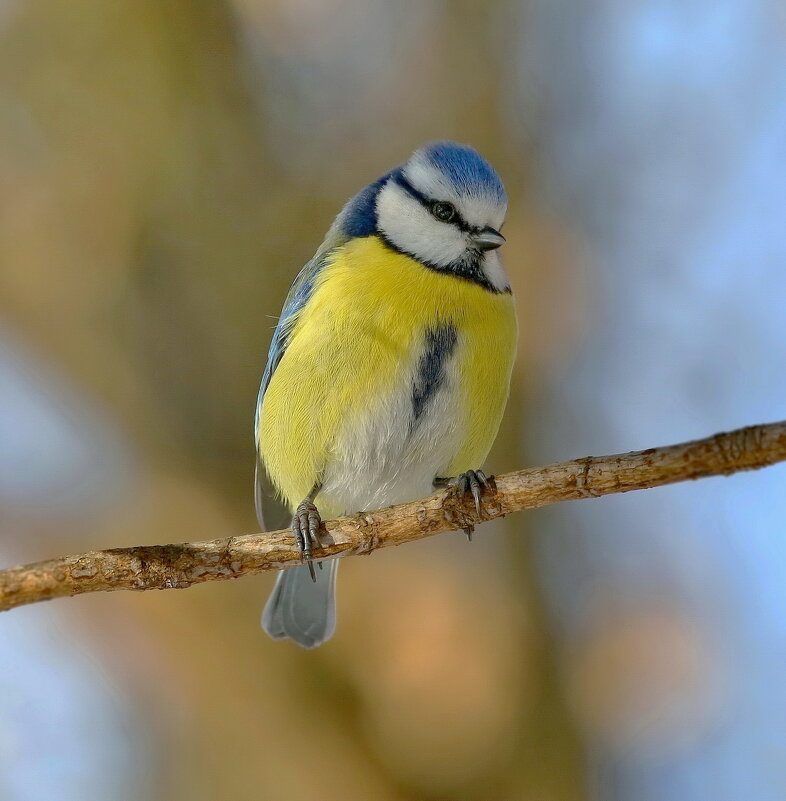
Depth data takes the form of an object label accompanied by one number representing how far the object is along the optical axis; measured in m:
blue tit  2.57
